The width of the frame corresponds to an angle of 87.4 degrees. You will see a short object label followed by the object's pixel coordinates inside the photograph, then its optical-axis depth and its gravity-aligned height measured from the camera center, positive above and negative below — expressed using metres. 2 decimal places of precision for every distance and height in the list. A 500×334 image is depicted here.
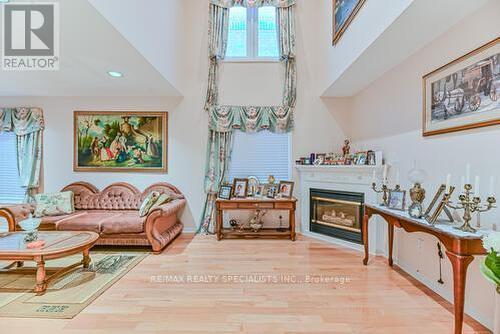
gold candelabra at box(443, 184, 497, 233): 1.98 -0.32
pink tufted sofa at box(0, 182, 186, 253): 3.79 -0.83
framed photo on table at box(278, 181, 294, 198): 4.61 -0.43
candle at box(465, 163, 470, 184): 2.14 -0.07
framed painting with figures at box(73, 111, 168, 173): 4.89 +0.43
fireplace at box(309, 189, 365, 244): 4.09 -0.82
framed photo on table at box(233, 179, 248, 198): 4.66 -0.42
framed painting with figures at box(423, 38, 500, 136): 2.09 +0.66
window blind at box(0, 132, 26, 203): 4.98 -0.18
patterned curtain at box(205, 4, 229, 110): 4.86 +2.27
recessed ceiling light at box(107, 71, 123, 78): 3.60 +1.27
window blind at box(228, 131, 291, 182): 4.97 +0.16
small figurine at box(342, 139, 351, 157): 4.71 +0.30
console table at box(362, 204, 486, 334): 1.88 -0.63
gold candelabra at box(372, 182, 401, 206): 3.09 -0.38
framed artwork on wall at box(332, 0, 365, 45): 3.26 +2.06
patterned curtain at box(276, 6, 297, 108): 4.86 +2.09
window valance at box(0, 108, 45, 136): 4.86 +0.81
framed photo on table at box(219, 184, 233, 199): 4.57 -0.47
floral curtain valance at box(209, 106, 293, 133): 4.81 +0.86
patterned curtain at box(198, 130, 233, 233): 4.83 -0.04
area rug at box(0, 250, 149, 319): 2.35 -1.30
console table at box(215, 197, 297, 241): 4.40 -0.70
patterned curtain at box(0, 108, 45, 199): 4.86 +0.55
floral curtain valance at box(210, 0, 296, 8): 4.83 +3.00
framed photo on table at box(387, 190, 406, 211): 2.98 -0.40
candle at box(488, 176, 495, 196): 2.06 -0.16
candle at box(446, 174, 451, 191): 2.22 -0.14
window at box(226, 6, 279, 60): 5.00 +2.53
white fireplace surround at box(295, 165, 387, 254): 3.83 -0.32
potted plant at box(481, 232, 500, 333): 1.36 -0.51
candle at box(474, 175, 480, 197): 1.96 -0.15
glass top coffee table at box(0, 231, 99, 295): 2.64 -0.89
